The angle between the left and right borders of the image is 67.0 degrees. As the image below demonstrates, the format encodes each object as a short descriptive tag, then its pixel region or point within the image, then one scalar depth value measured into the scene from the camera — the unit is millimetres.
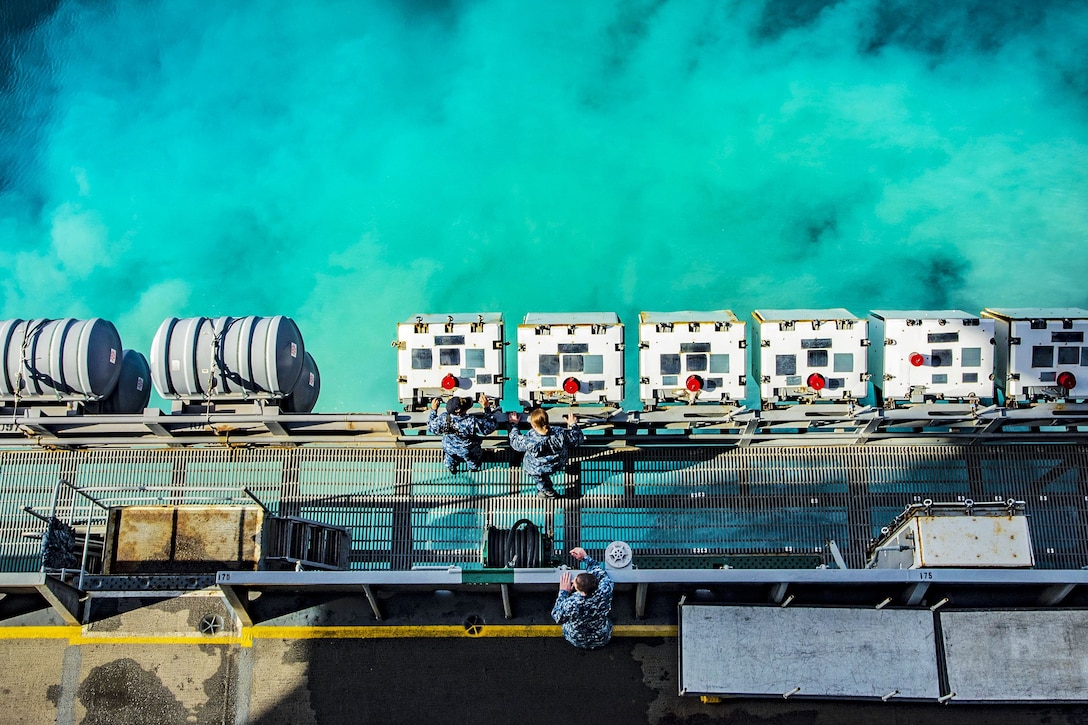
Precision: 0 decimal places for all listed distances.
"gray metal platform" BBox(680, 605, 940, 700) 6879
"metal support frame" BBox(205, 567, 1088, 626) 6906
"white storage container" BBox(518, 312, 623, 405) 9617
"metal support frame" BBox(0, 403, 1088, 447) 9680
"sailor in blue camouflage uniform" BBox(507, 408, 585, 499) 9289
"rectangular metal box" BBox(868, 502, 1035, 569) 7371
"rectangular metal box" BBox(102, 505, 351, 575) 7707
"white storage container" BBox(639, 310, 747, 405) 9609
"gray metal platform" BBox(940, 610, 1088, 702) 6891
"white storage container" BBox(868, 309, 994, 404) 9617
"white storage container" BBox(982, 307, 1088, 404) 9578
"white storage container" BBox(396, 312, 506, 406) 9680
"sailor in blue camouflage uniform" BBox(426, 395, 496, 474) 9336
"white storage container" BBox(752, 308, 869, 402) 9594
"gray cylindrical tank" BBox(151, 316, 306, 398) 9656
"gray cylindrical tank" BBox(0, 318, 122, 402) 9750
